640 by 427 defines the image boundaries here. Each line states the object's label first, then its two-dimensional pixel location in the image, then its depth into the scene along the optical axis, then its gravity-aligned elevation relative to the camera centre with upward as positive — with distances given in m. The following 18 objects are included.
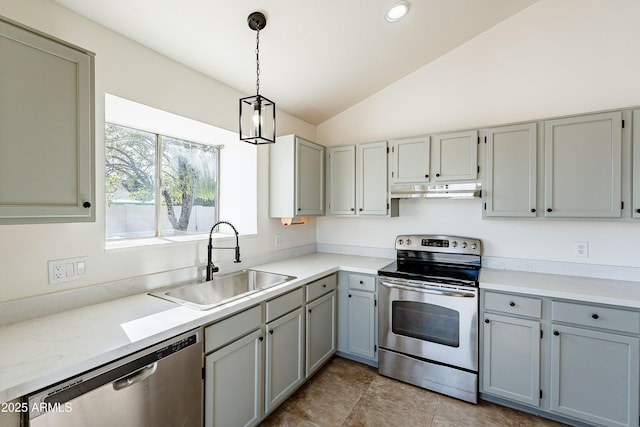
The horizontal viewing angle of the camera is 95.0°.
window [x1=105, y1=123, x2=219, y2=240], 2.05 +0.22
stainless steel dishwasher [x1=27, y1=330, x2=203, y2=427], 1.04 -0.73
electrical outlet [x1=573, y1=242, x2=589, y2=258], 2.31 -0.30
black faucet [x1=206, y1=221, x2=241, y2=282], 2.17 -0.40
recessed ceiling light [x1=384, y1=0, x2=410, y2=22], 2.05 +1.44
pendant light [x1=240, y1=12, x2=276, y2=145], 1.57 +0.57
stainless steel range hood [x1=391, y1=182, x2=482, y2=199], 2.48 +0.19
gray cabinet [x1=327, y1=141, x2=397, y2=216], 2.90 +0.33
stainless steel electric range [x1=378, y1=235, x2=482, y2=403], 2.22 -0.89
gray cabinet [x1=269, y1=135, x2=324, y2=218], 2.81 +0.34
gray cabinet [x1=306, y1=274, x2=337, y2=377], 2.39 -0.96
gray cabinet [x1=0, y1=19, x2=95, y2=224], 1.12 +0.35
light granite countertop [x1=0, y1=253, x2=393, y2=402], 0.99 -0.53
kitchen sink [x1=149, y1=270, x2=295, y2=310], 1.96 -0.56
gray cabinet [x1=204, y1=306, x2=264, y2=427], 1.57 -0.92
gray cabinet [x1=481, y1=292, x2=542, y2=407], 2.03 -0.97
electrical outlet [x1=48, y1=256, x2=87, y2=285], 1.51 -0.31
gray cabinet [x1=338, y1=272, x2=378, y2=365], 2.64 -0.97
